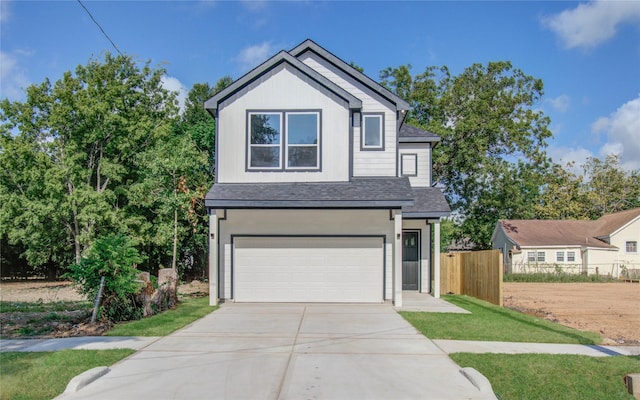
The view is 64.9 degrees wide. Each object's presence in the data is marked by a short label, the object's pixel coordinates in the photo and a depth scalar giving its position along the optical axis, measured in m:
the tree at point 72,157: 26.11
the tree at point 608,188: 52.03
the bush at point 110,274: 11.02
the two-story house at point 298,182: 15.37
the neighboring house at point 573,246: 42.06
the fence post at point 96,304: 10.84
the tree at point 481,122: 35.75
